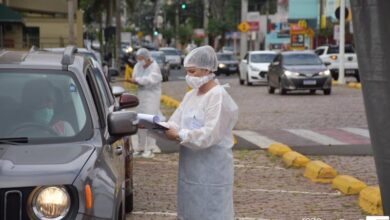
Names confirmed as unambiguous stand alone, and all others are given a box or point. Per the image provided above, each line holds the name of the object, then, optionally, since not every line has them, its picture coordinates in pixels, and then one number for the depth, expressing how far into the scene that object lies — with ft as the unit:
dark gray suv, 14.61
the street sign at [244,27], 171.32
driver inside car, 18.30
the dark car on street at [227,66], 159.94
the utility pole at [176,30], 337.93
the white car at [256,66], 112.37
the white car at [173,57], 203.12
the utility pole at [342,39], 106.63
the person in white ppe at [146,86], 39.58
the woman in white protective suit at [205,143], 17.63
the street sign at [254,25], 203.02
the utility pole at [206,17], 251.13
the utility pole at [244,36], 199.62
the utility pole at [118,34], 158.10
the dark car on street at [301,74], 88.38
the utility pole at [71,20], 106.42
